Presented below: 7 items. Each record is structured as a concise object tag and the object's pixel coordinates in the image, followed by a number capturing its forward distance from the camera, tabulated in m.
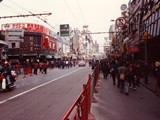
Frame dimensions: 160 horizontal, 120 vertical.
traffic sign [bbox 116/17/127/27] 24.53
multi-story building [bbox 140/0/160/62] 20.91
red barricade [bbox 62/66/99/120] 4.03
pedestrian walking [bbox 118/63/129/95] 12.09
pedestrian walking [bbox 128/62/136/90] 13.74
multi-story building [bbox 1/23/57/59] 48.59
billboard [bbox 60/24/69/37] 85.31
